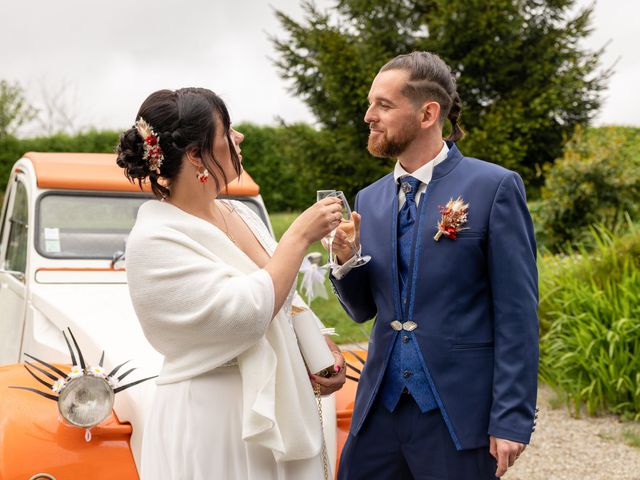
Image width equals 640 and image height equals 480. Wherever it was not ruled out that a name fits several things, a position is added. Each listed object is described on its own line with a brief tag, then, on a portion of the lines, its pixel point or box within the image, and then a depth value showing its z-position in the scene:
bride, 2.15
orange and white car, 3.01
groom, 2.32
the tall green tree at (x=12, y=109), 28.36
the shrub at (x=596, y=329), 5.86
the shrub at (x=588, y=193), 9.76
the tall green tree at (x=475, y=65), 13.34
